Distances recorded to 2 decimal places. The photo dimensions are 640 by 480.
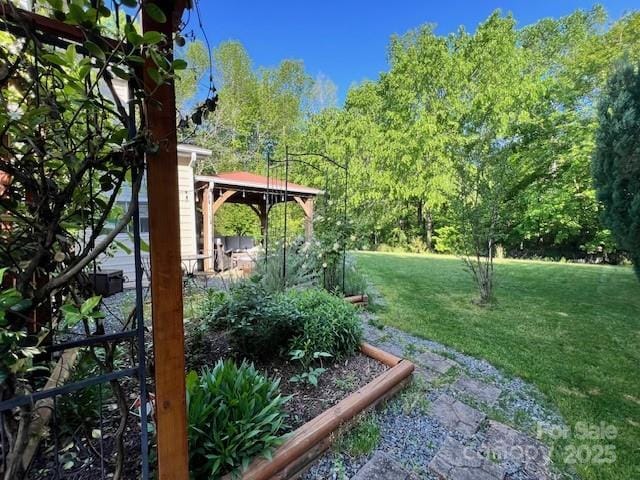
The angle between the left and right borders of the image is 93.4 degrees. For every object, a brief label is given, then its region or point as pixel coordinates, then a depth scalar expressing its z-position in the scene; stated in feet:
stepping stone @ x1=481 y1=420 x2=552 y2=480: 5.44
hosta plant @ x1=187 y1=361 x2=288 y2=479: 4.45
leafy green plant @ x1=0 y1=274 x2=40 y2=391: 2.61
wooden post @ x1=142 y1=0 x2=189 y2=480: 3.12
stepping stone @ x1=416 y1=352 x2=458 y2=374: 8.90
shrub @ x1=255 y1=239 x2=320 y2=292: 12.12
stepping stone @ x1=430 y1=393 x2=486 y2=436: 6.41
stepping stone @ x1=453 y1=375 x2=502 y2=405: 7.56
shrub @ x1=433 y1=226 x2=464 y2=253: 17.04
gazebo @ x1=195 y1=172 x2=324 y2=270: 22.71
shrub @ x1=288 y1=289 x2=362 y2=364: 8.02
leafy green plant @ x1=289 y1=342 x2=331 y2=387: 6.97
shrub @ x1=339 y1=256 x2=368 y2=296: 14.38
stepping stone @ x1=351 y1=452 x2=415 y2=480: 5.06
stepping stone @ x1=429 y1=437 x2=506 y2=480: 5.20
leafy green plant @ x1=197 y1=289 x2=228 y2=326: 8.57
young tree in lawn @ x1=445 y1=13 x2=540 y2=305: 14.74
